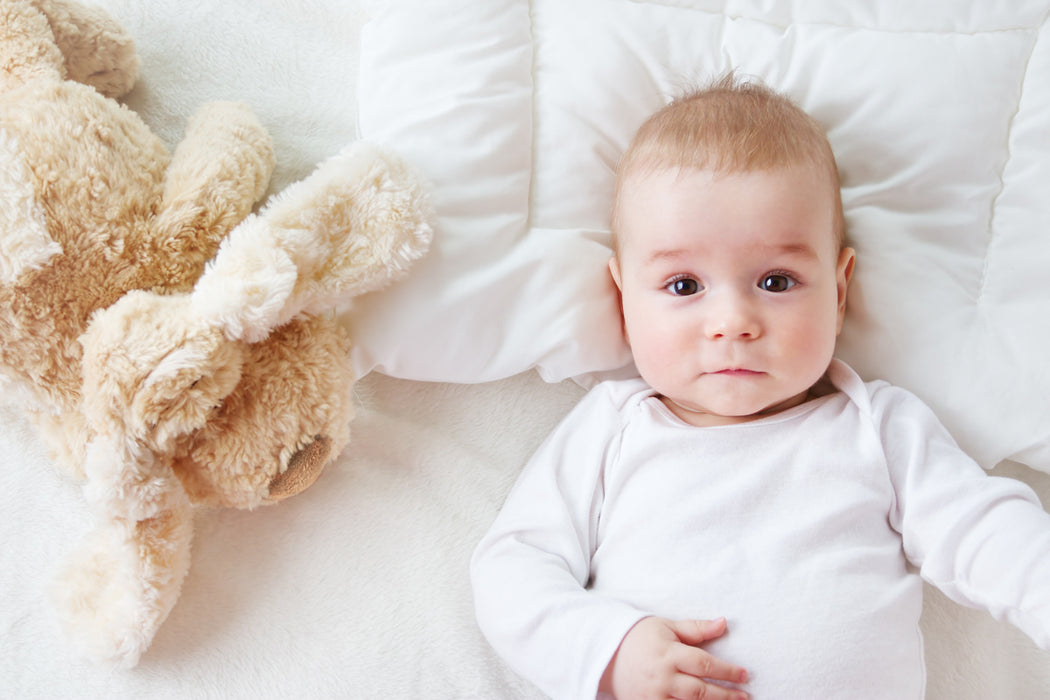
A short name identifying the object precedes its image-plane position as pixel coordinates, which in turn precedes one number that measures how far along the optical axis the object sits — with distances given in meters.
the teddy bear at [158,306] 0.88
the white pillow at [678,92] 1.04
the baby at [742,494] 0.89
